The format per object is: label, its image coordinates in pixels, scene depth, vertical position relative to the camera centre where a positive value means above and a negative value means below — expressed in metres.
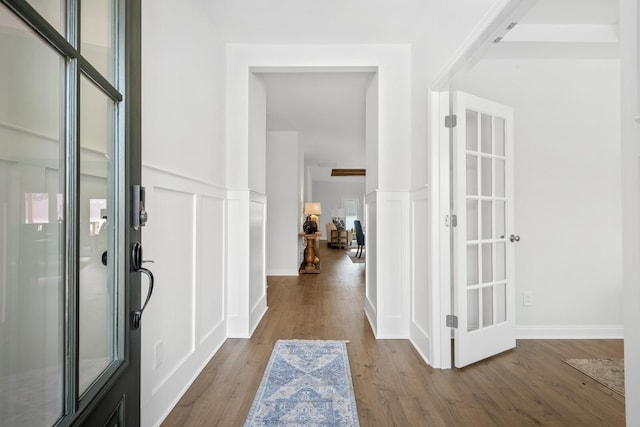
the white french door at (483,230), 2.26 -0.11
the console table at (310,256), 6.12 -0.79
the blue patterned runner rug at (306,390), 1.65 -1.00
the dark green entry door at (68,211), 0.57 +0.01
